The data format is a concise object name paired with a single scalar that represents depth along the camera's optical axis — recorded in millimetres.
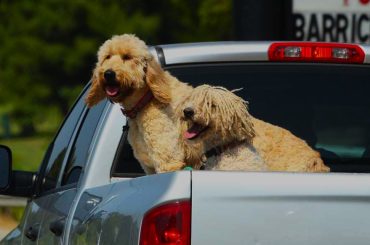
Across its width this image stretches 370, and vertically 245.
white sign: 24759
